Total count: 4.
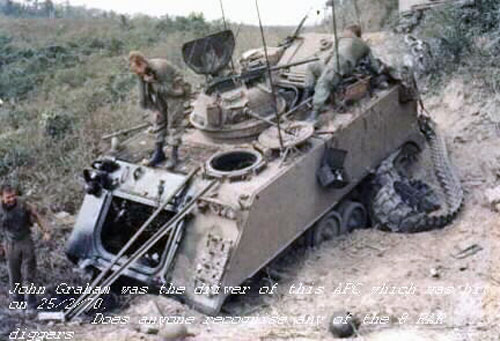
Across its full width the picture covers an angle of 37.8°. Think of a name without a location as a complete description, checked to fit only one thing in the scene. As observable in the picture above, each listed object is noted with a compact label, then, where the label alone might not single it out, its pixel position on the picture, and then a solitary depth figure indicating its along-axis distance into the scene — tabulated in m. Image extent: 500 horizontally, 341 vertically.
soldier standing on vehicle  8.14
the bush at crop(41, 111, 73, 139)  12.78
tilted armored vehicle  7.36
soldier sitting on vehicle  8.85
